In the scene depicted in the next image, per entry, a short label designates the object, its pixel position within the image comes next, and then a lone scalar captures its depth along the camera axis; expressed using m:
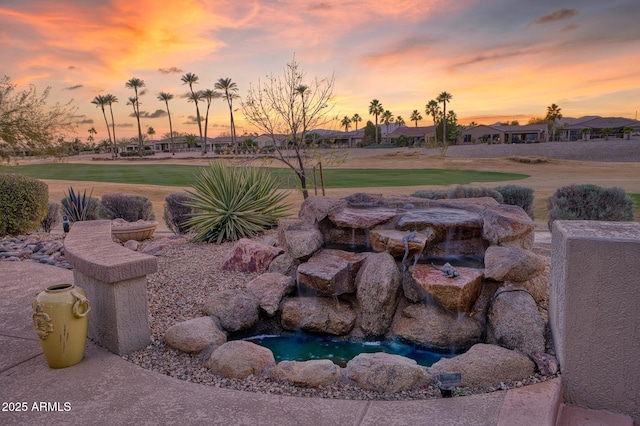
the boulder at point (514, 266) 5.23
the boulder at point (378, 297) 5.60
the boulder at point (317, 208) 6.75
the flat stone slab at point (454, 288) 5.18
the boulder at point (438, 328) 5.29
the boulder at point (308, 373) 4.01
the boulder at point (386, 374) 3.93
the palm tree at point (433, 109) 89.82
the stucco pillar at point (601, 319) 3.55
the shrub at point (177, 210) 11.96
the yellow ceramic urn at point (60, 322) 4.16
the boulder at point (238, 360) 4.20
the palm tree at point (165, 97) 102.38
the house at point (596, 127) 75.27
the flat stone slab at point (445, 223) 6.09
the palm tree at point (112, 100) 104.81
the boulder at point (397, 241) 5.83
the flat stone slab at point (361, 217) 6.36
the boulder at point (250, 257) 7.39
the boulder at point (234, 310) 5.64
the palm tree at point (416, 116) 112.50
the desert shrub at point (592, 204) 10.95
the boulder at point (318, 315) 5.75
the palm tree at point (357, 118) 108.62
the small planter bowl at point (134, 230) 10.31
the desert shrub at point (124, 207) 13.02
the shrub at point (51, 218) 13.90
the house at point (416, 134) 89.58
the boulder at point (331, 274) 5.75
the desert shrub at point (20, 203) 11.01
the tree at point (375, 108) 100.38
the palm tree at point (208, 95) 92.88
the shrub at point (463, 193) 12.30
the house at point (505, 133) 81.91
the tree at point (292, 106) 12.69
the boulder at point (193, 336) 4.73
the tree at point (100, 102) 104.56
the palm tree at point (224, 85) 87.22
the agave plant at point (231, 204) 9.89
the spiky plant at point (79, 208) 13.03
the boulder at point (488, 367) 3.98
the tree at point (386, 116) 104.12
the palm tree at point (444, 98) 80.62
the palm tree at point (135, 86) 99.44
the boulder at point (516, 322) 4.48
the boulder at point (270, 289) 5.92
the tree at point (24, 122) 14.41
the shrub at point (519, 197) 13.28
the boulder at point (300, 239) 6.34
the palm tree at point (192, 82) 91.75
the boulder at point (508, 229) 5.86
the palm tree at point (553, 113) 98.44
